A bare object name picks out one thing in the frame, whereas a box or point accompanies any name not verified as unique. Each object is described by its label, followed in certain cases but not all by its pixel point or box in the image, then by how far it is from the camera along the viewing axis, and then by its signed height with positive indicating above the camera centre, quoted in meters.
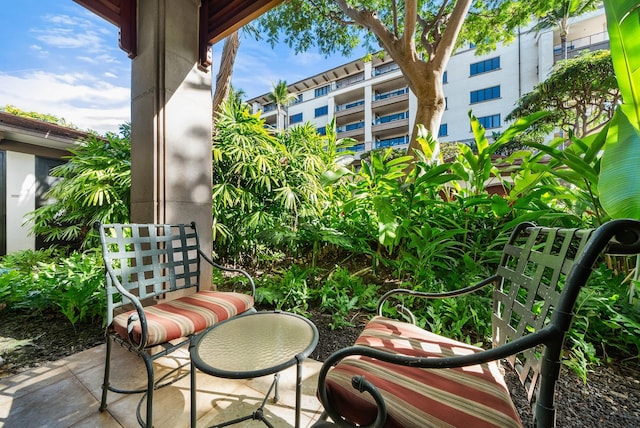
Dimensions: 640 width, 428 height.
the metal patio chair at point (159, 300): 1.09 -0.49
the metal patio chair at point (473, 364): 0.55 -0.48
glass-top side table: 0.88 -0.55
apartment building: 15.80 +9.35
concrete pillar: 1.77 +0.67
